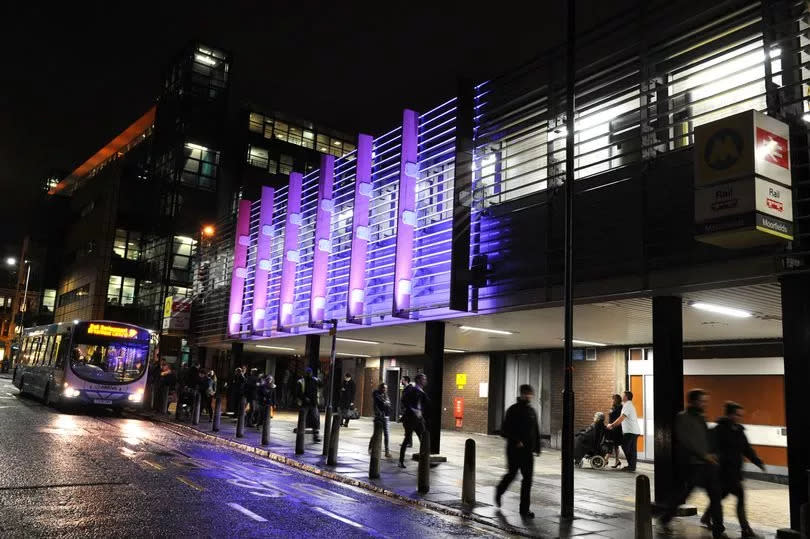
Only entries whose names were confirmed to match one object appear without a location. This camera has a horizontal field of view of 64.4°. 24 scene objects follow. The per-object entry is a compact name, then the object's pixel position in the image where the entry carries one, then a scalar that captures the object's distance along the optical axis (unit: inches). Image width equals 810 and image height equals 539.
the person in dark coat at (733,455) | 332.2
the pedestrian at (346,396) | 876.6
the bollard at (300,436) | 581.0
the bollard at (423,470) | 421.1
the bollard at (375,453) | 470.7
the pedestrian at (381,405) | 620.7
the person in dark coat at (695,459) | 326.6
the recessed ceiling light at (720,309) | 457.4
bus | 880.9
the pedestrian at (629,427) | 606.2
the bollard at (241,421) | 700.7
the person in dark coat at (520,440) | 377.7
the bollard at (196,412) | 832.9
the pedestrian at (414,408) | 544.4
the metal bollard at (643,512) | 289.4
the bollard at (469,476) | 385.1
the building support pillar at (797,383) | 327.9
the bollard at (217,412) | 759.1
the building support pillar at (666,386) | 397.4
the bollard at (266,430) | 637.9
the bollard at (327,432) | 561.0
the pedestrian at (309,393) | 737.0
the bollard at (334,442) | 522.0
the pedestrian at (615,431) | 615.2
